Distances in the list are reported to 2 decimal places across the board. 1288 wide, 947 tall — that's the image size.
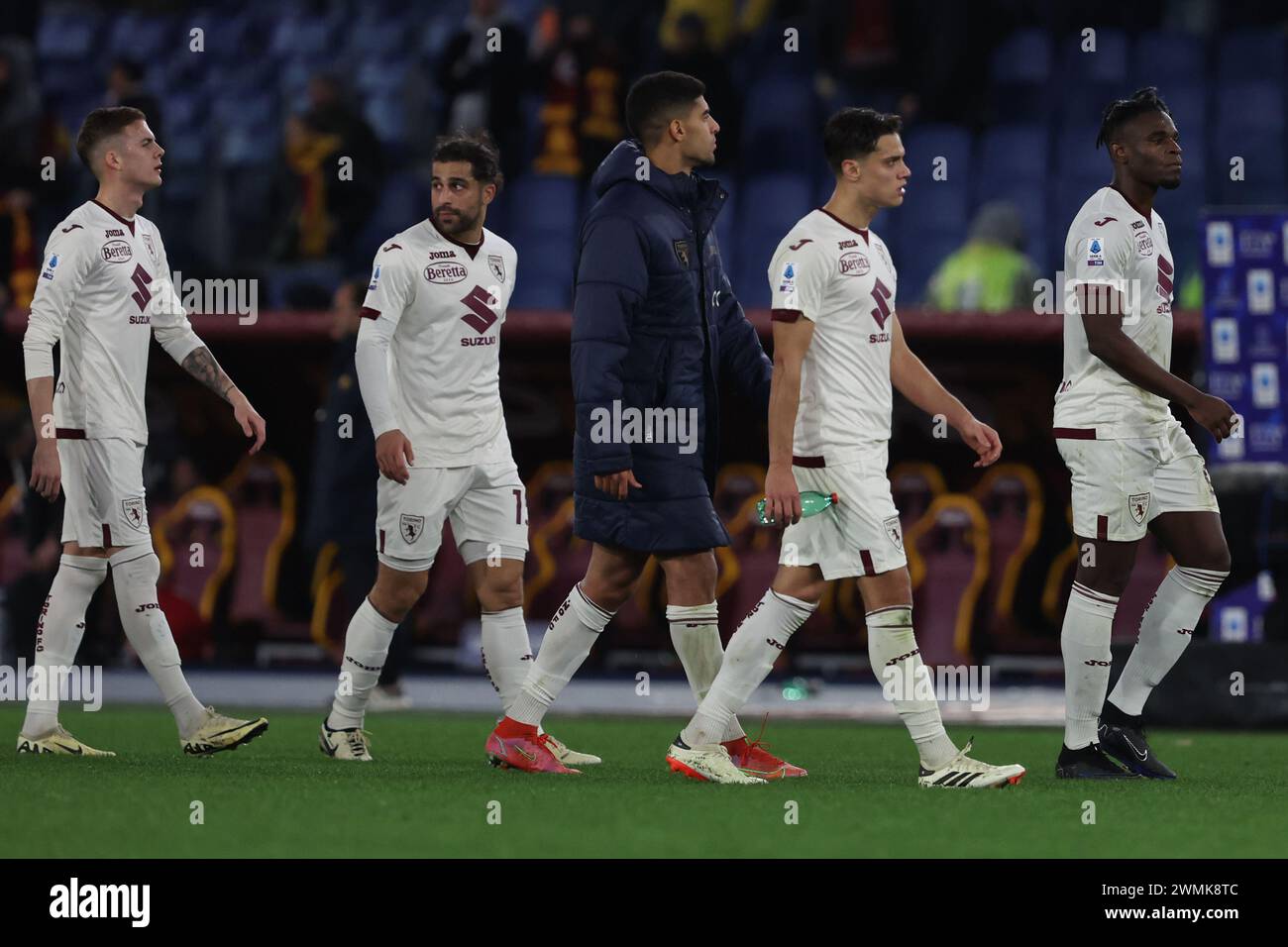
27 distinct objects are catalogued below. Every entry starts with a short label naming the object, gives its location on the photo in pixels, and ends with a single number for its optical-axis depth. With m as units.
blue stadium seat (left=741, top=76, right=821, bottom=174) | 16.00
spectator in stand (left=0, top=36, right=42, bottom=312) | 14.98
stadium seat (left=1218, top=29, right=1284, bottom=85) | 15.47
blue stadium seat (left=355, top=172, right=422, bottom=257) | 16.00
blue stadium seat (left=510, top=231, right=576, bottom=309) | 14.98
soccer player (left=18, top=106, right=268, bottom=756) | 7.50
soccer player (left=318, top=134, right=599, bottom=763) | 7.53
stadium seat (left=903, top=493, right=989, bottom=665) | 12.92
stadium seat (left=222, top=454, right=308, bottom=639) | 13.83
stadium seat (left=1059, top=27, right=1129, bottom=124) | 15.52
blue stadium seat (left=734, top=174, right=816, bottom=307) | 14.95
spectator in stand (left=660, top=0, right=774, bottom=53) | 16.30
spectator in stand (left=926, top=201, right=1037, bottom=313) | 13.26
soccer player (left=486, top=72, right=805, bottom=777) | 6.76
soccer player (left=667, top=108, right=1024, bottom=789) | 6.55
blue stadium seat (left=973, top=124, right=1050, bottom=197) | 14.99
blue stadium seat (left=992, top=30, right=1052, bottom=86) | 15.89
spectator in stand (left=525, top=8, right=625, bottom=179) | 15.06
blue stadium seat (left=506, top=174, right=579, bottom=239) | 15.41
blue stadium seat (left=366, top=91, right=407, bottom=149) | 17.02
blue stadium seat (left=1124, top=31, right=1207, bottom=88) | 15.55
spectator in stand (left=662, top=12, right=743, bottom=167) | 14.62
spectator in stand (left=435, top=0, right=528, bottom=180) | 15.16
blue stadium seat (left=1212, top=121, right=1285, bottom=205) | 14.77
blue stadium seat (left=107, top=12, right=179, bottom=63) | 18.86
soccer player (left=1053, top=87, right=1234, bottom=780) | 6.98
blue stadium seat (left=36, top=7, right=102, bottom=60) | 19.08
